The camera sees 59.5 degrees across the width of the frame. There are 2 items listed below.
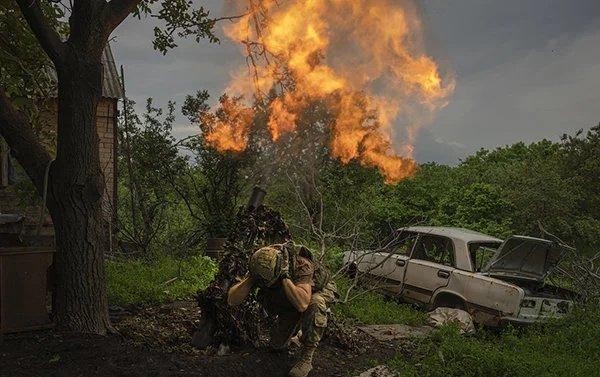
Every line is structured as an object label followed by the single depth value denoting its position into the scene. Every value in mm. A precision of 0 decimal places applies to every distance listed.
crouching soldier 4945
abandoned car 7621
